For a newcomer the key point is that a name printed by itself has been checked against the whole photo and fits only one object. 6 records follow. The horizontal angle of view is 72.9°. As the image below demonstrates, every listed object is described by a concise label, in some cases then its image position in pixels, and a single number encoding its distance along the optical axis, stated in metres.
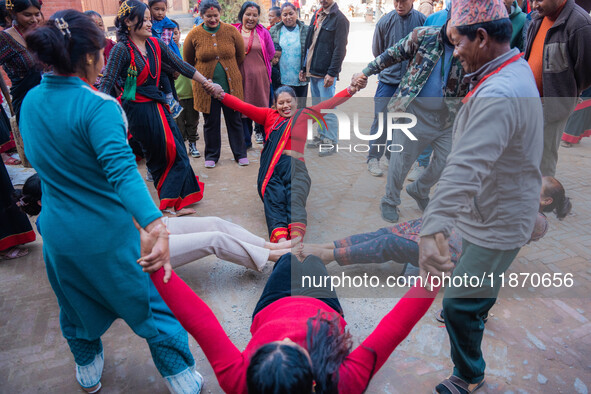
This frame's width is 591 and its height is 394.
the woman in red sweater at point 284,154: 3.35
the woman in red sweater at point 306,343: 1.23
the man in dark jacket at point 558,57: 2.88
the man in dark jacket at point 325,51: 4.93
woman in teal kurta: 1.44
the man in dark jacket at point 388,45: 4.32
